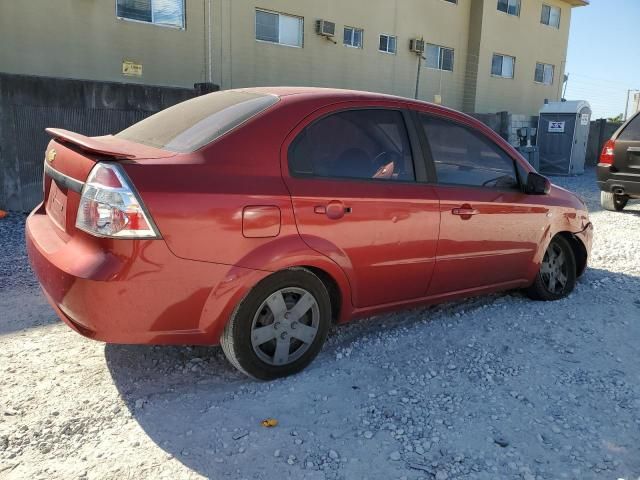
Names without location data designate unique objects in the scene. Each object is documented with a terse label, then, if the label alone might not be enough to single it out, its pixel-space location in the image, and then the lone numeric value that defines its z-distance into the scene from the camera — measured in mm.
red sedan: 2576
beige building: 10578
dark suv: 8359
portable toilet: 15016
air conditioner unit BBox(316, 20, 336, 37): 14375
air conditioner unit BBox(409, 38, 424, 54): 17047
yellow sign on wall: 11352
